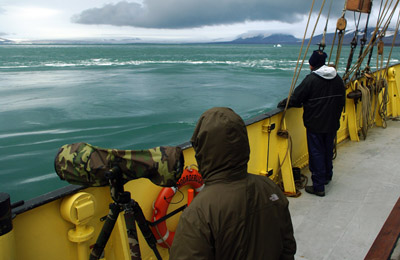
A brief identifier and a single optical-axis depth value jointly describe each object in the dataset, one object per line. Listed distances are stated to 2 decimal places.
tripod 1.77
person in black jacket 3.68
